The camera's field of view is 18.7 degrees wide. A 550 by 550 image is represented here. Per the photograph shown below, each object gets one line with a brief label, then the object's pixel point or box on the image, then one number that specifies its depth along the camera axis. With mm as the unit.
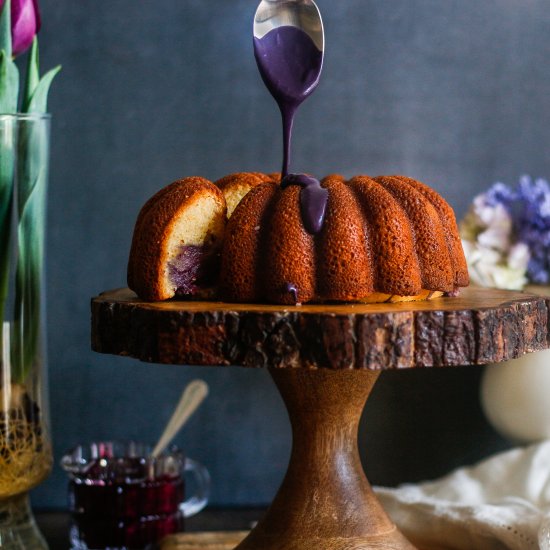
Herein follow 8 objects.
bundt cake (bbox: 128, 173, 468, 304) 1108
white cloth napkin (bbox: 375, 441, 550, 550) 1313
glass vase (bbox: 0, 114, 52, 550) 1314
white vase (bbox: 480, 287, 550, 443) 1443
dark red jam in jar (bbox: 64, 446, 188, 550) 1351
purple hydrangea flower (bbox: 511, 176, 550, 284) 1431
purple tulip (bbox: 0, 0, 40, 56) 1372
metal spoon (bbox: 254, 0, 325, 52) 1193
